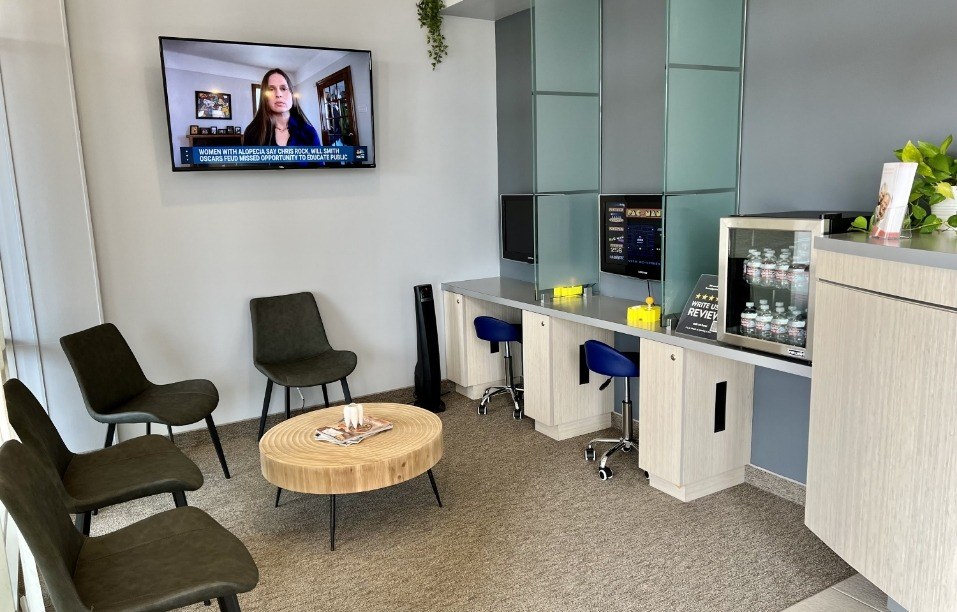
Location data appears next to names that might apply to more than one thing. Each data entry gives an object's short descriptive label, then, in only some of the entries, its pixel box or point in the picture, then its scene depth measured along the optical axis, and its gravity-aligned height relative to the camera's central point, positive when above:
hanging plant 5.06 +1.19
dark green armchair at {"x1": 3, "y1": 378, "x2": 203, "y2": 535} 2.66 -1.11
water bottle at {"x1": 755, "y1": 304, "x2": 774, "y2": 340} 3.10 -0.63
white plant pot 2.49 -0.12
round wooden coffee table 3.04 -1.18
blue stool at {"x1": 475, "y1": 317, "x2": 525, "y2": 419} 4.89 -1.02
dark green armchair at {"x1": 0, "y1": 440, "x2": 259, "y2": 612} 1.84 -1.10
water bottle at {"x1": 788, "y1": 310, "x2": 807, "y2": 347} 2.94 -0.63
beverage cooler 2.90 -0.44
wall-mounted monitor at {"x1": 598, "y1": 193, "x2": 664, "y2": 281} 4.12 -0.30
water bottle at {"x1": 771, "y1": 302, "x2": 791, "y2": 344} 3.03 -0.62
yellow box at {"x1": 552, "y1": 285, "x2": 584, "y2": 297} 4.61 -0.69
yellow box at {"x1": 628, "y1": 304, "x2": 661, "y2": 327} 3.79 -0.70
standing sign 3.46 -0.64
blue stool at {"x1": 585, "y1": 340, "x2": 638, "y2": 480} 3.84 -1.00
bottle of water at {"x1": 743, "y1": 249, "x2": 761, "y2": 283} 3.16 -0.36
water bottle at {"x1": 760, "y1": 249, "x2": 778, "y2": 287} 3.10 -0.38
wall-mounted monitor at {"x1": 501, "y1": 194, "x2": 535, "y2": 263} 5.23 -0.30
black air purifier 5.11 -1.18
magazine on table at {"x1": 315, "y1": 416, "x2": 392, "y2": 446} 3.33 -1.16
